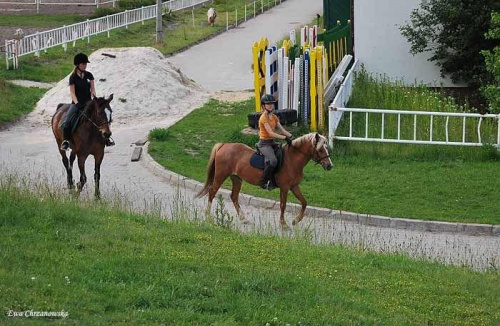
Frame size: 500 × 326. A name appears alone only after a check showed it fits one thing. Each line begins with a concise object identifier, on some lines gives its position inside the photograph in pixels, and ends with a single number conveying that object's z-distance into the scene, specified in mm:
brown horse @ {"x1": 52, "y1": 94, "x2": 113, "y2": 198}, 18062
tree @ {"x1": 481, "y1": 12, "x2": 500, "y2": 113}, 18781
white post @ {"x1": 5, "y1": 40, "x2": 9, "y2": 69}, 33094
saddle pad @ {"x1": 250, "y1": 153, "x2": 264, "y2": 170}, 16922
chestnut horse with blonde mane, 16578
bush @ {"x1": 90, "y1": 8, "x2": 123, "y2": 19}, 47156
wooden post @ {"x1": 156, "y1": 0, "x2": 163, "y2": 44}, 40719
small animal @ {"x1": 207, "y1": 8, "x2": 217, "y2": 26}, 47750
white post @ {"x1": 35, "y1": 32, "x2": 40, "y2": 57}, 35769
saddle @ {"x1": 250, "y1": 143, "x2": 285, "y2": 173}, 16875
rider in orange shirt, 16641
